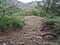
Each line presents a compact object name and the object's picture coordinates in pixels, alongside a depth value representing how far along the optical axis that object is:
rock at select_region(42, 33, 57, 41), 1.98
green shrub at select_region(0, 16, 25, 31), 1.94
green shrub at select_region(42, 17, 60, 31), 2.07
